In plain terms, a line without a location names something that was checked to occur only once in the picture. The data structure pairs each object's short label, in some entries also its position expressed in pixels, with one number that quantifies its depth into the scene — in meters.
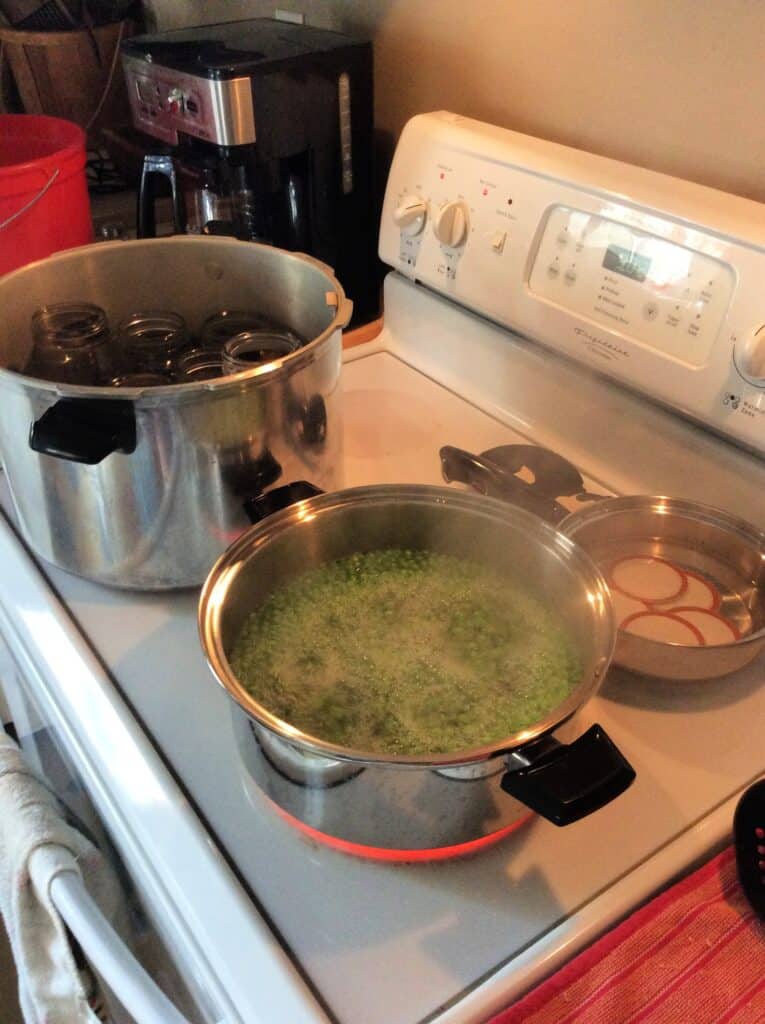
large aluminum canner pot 0.55
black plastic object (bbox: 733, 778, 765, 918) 0.45
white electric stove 0.45
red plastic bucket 0.95
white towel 0.60
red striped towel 0.41
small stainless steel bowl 0.64
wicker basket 1.30
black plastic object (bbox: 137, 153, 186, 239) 0.97
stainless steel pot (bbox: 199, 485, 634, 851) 0.41
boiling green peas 0.49
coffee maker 0.88
